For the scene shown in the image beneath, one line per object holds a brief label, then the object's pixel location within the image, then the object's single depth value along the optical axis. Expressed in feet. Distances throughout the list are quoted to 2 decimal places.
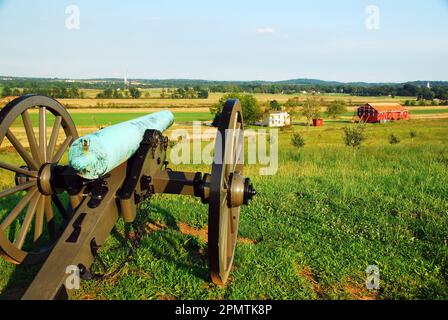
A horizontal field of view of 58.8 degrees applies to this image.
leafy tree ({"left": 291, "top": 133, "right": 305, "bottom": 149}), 104.47
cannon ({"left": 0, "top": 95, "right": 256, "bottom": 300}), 10.01
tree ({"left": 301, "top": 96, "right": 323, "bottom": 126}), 239.09
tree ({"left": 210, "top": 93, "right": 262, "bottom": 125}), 218.38
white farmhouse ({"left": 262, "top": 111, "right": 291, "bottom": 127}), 239.36
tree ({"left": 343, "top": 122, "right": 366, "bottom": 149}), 77.87
